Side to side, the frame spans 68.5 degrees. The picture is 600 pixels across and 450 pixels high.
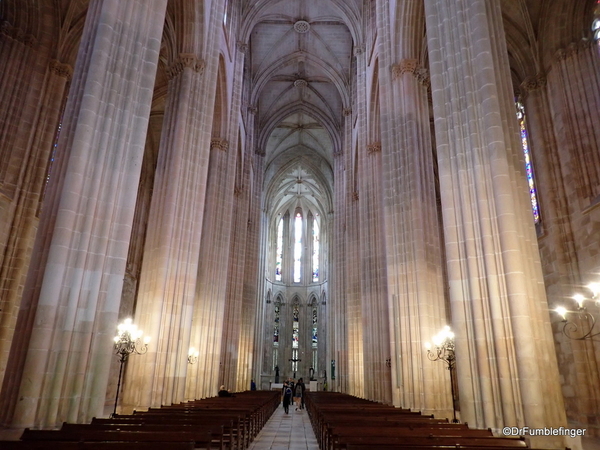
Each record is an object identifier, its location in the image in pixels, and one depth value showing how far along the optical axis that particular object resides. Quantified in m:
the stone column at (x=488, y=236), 7.42
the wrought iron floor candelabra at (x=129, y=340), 11.04
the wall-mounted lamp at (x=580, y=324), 13.47
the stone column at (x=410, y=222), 12.41
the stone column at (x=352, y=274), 23.70
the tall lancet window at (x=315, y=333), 46.89
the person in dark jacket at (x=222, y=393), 15.95
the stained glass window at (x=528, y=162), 16.73
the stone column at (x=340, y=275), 28.31
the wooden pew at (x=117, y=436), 5.41
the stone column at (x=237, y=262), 22.19
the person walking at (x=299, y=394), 24.09
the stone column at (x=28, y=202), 13.38
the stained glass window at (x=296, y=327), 47.28
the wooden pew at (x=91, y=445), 4.55
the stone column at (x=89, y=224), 7.08
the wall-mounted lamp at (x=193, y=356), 16.39
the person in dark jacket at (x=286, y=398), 21.00
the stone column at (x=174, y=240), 12.05
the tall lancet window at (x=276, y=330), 46.89
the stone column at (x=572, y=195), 13.45
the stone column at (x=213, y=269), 17.00
